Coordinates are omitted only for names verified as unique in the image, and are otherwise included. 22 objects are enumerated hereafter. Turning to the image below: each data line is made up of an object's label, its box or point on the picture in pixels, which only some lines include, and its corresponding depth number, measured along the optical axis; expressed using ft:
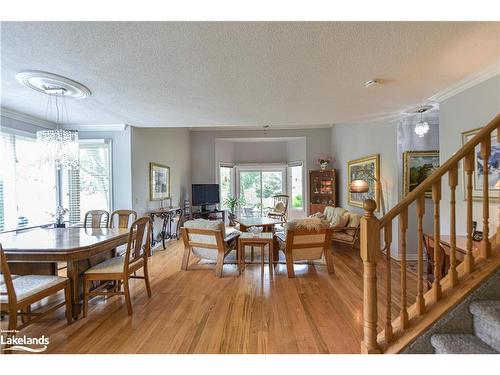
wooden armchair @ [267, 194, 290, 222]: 24.76
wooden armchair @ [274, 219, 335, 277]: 11.49
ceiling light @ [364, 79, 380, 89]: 8.34
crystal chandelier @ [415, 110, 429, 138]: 11.32
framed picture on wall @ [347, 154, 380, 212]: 15.31
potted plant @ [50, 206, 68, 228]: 12.59
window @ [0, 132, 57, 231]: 11.37
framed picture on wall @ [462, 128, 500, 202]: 7.36
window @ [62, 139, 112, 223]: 14.80
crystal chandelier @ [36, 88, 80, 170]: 9.43
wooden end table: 12.18
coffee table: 15.80
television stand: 23.19
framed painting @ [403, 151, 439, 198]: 13.34
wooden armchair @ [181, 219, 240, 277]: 11.88
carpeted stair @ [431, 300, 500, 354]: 4.68
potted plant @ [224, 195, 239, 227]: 25.73
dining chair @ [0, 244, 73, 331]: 6.13
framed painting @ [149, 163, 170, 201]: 17.08
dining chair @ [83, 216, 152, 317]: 8.25
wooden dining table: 7.43
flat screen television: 23.43
